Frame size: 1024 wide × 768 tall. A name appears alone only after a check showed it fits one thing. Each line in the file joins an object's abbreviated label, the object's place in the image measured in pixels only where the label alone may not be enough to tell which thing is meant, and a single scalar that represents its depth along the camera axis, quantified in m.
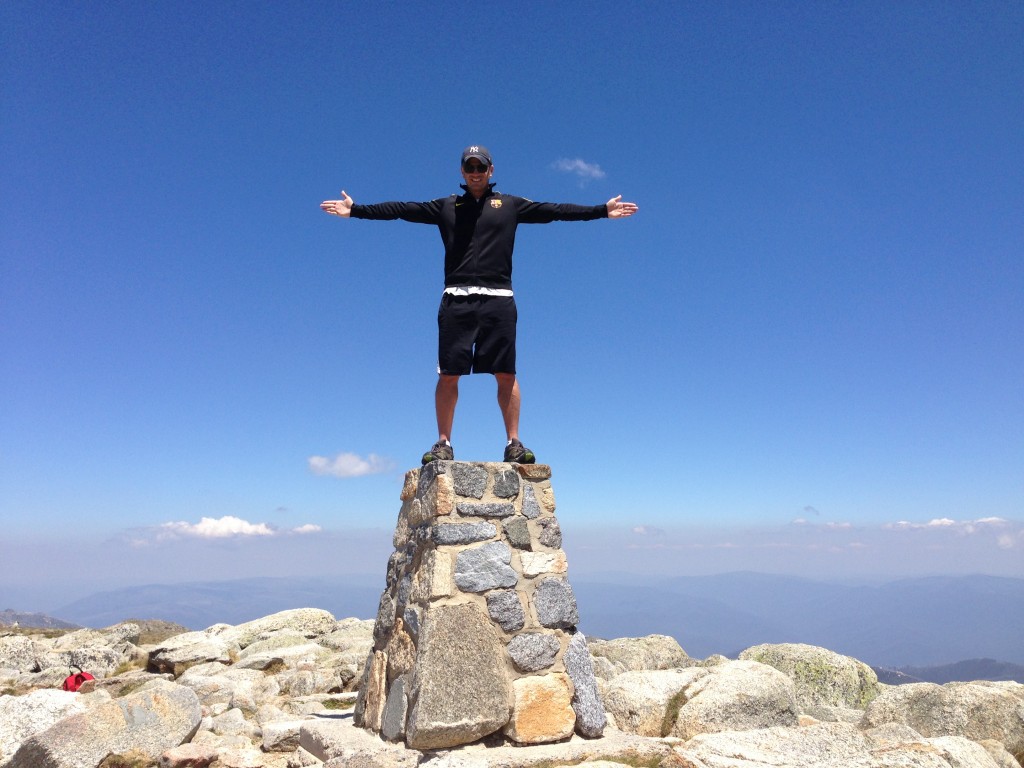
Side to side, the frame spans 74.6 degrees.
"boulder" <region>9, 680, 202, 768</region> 6.15
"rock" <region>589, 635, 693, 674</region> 12.01
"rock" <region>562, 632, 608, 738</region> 6.07
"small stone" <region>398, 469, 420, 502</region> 6.76
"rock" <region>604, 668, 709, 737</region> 7.37
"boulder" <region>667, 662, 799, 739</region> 7.17
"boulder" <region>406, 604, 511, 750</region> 5.47
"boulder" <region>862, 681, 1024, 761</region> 7.25
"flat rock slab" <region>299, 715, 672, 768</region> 5.30
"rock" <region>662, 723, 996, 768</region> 5.27
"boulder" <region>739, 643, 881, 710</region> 10.17
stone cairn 5.64
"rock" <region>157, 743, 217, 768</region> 6.20
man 6.85
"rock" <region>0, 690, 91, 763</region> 7.01
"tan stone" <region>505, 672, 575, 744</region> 5.74
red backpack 10.84
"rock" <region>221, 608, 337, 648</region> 15.46
